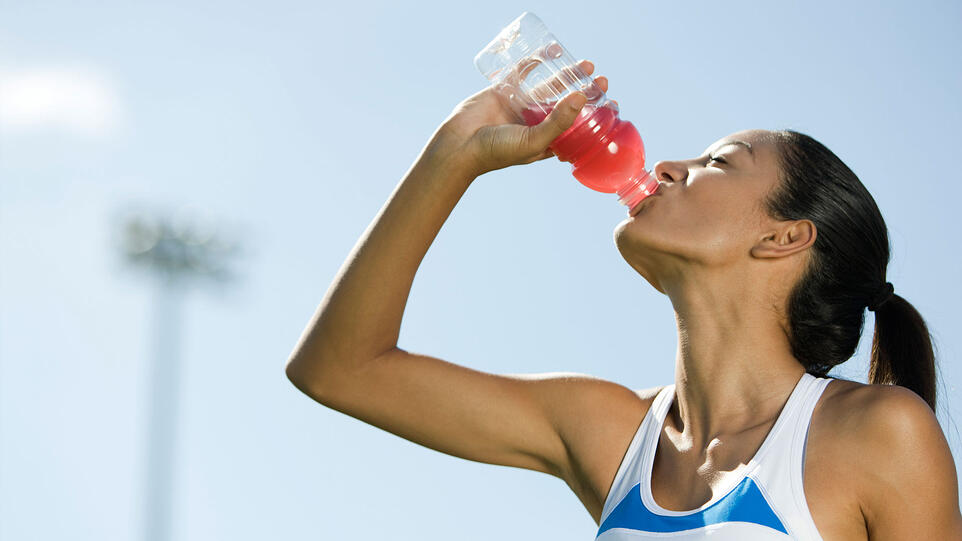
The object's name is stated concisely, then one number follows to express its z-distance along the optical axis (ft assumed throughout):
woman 8.27
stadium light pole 87.66
